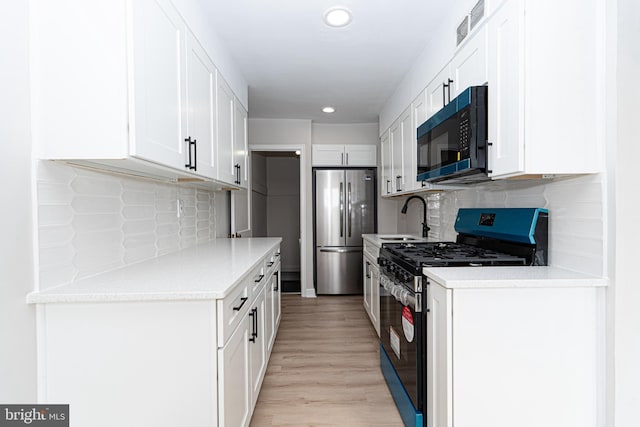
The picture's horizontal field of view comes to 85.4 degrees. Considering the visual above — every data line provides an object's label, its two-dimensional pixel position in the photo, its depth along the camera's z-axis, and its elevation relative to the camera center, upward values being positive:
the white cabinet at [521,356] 1.41 -0.60
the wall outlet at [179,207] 2.49 +0.04
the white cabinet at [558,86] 1.43 +0.51
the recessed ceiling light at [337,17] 2.13 +1.23
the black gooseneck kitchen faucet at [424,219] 3.57 -0.09
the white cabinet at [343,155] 4.81 +0.78
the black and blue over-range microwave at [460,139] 1.73 +0.39
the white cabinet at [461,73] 1.76 +0.80
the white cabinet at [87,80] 1.23 +0.48
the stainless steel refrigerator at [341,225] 4.71 -0.19
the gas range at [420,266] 1.68 -0.31
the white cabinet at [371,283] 3.18 -0.72
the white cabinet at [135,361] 1.26 -0.54
